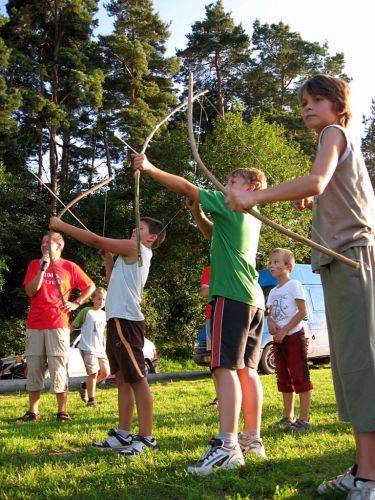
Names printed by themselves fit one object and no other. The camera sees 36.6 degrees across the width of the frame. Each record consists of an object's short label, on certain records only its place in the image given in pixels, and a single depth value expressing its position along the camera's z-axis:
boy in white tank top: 4.23
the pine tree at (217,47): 30.84
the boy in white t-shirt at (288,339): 5.18
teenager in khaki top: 2.70
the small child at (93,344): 8.11
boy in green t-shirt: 3.47
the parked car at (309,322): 13.19
